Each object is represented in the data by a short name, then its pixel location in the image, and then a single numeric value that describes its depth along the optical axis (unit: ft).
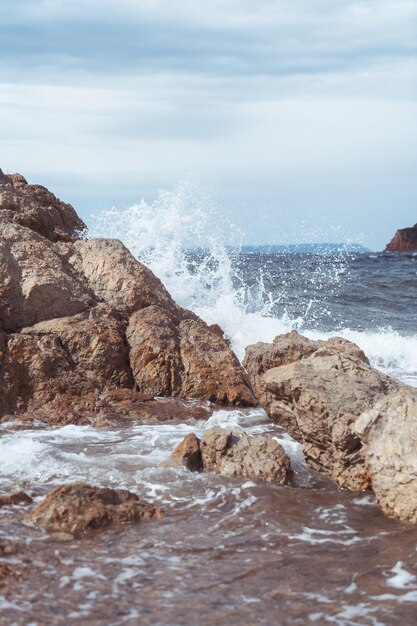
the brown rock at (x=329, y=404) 16.88
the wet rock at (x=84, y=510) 13.52
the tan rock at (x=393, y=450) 14.65
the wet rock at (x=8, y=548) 12.35
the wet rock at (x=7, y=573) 11.28
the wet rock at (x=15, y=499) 14.71
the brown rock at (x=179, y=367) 24.11
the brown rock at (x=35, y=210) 27.61
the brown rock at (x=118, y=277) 25.81
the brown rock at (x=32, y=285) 23.49
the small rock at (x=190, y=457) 17.34
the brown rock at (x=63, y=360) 22.57
